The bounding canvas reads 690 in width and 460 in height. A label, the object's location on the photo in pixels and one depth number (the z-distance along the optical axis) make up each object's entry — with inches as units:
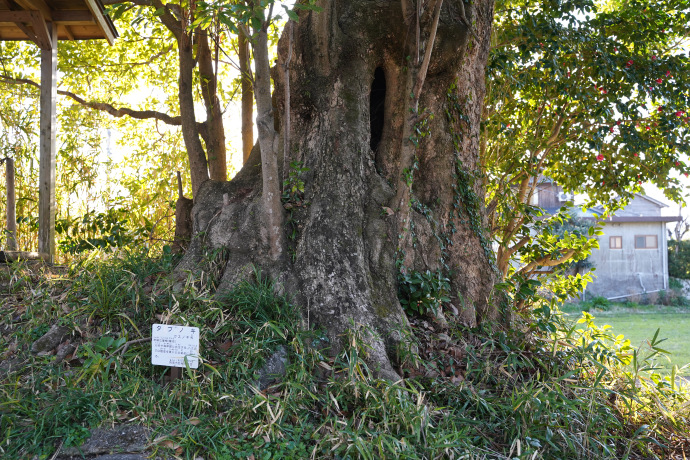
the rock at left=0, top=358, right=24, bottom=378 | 137.2
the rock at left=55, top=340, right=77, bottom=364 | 141.2
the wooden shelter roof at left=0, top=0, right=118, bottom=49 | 226.7
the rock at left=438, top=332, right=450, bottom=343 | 160.8
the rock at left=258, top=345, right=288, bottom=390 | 132.8
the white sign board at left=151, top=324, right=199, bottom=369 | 126.9
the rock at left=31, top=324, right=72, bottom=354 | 145.9
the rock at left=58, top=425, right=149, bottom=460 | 109.4
